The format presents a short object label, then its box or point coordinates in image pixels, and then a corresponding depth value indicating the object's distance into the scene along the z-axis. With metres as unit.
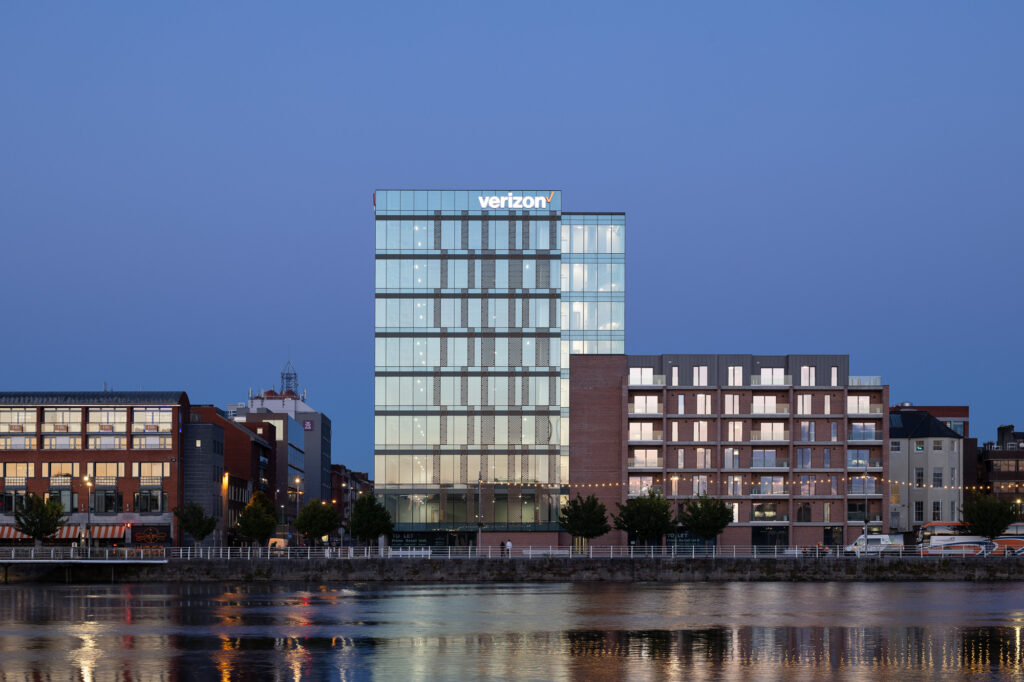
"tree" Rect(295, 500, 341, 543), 152.00
